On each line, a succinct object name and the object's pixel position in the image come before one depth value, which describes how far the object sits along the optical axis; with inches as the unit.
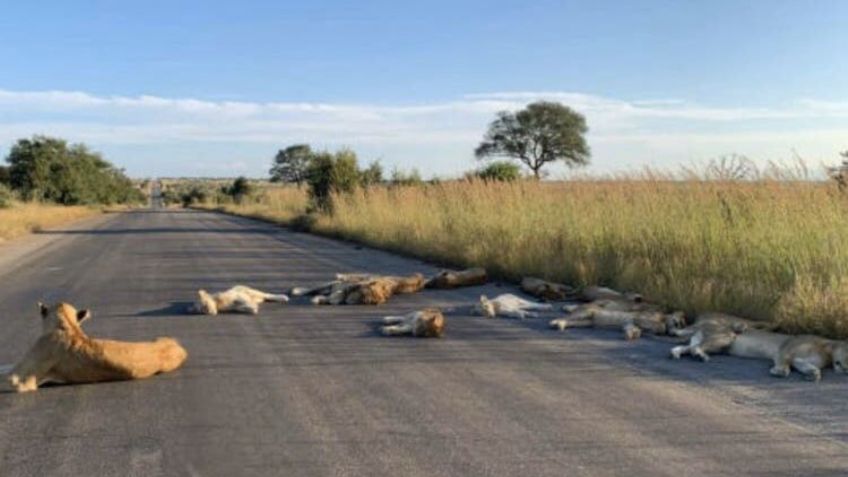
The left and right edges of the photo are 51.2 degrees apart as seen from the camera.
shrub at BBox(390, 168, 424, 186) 1342.6
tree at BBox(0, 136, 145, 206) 2797.7
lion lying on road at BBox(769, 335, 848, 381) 274.4
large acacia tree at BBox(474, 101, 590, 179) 2169.0
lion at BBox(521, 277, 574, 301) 452.1
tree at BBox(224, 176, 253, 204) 3782.0
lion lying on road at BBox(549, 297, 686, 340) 349.7
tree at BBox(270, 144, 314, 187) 4074.8
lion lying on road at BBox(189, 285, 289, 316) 410.2
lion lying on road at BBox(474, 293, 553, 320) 397.4
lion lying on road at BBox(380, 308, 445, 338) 342.3
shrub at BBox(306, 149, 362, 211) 1454.2
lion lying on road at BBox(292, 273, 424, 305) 435.5
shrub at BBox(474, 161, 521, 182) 1279.5
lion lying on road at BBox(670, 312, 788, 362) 301.1
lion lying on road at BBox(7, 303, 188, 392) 260.2
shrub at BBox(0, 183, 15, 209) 1928.4
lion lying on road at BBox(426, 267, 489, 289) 496.7
